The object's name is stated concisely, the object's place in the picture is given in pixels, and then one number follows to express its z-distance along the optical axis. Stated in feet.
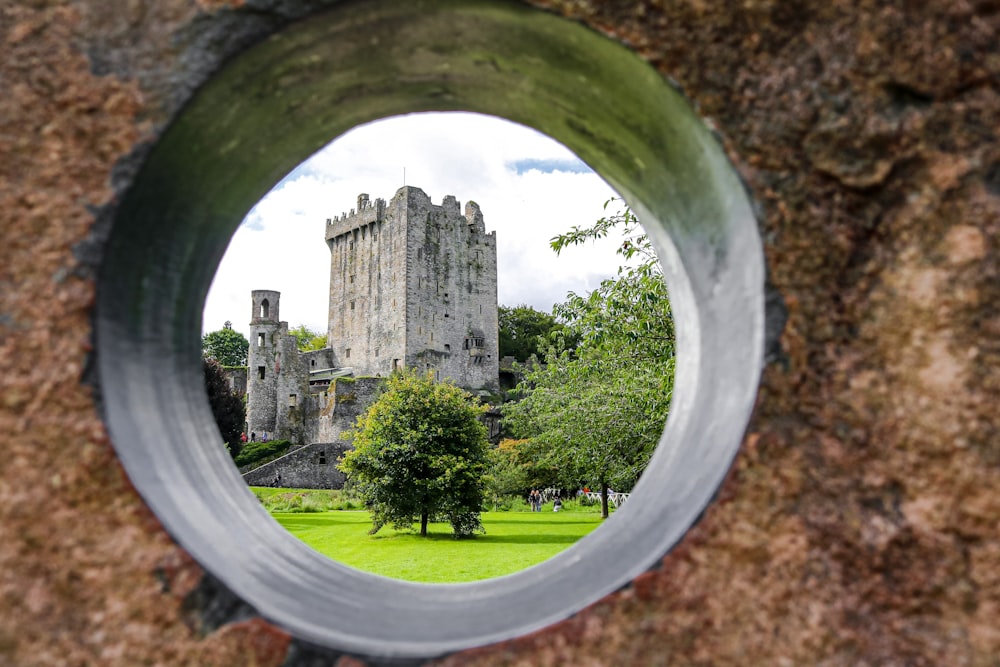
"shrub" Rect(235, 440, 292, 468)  125.08
